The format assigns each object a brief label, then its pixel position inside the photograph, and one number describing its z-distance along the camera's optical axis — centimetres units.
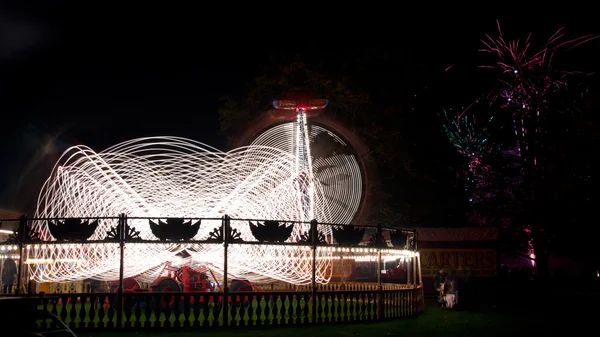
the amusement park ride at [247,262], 2239
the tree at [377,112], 4209
